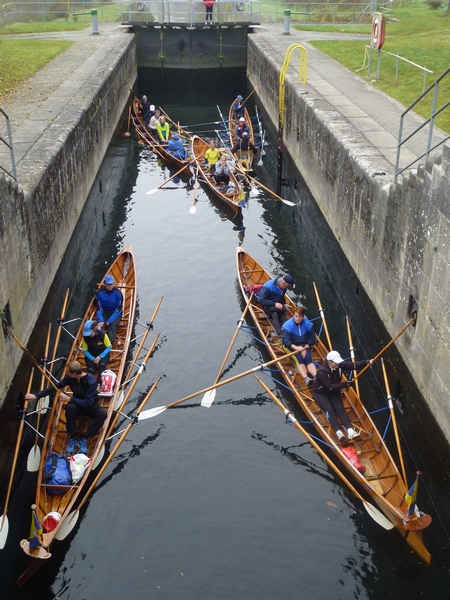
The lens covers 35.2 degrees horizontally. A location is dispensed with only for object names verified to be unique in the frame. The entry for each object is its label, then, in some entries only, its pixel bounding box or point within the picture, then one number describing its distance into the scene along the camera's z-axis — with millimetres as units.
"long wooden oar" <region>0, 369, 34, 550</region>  10916
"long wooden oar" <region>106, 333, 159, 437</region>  13557
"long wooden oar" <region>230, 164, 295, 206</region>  25686
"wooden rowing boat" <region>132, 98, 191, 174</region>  29125
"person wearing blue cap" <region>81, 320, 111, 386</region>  14828
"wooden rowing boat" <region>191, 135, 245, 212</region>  24422
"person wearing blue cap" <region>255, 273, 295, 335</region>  16625
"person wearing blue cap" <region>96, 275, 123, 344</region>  16391
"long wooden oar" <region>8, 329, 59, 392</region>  12568
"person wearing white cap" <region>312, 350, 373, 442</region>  13102
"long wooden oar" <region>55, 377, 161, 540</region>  11023
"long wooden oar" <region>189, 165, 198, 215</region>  25234
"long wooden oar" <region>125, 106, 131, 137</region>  34688
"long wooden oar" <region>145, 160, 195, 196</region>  27189
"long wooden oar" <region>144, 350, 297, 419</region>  14023
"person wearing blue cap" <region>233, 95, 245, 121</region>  34500
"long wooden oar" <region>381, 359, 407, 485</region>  11834
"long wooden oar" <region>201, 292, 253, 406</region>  15354
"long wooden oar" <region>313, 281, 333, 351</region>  15305
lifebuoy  26077
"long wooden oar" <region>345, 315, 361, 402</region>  13992
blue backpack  11648
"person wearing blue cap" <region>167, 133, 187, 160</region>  29688
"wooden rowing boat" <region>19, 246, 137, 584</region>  10778
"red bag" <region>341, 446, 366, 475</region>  12047
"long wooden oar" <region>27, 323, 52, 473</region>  12375
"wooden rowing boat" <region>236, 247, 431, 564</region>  10922
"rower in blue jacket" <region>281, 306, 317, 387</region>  14789
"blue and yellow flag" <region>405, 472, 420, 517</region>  10423
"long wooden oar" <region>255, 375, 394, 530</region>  11477
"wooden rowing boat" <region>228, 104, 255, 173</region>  28750
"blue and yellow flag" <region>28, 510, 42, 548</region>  10197
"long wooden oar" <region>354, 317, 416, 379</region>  13477
